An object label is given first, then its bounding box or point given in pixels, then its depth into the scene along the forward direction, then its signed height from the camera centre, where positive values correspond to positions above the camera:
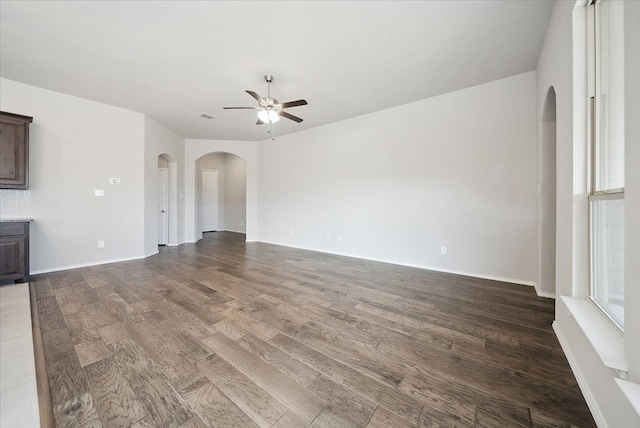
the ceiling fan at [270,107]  3.06 +1.44
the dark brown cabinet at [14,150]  3.18 +0.88
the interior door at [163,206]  6.08 +0.21
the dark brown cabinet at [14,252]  3.12 -0.52
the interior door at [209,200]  8.70 +0.54
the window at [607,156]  1.31 +0.37
